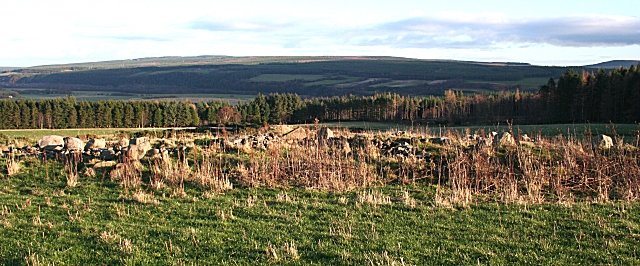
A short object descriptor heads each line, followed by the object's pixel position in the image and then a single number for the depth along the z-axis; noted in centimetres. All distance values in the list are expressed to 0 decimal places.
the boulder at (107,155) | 1311
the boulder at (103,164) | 1191
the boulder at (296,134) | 1923
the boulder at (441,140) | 1572
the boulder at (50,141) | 1665
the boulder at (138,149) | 1285
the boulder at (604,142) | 1428
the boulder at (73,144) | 1426
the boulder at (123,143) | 1622
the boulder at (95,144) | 1496
